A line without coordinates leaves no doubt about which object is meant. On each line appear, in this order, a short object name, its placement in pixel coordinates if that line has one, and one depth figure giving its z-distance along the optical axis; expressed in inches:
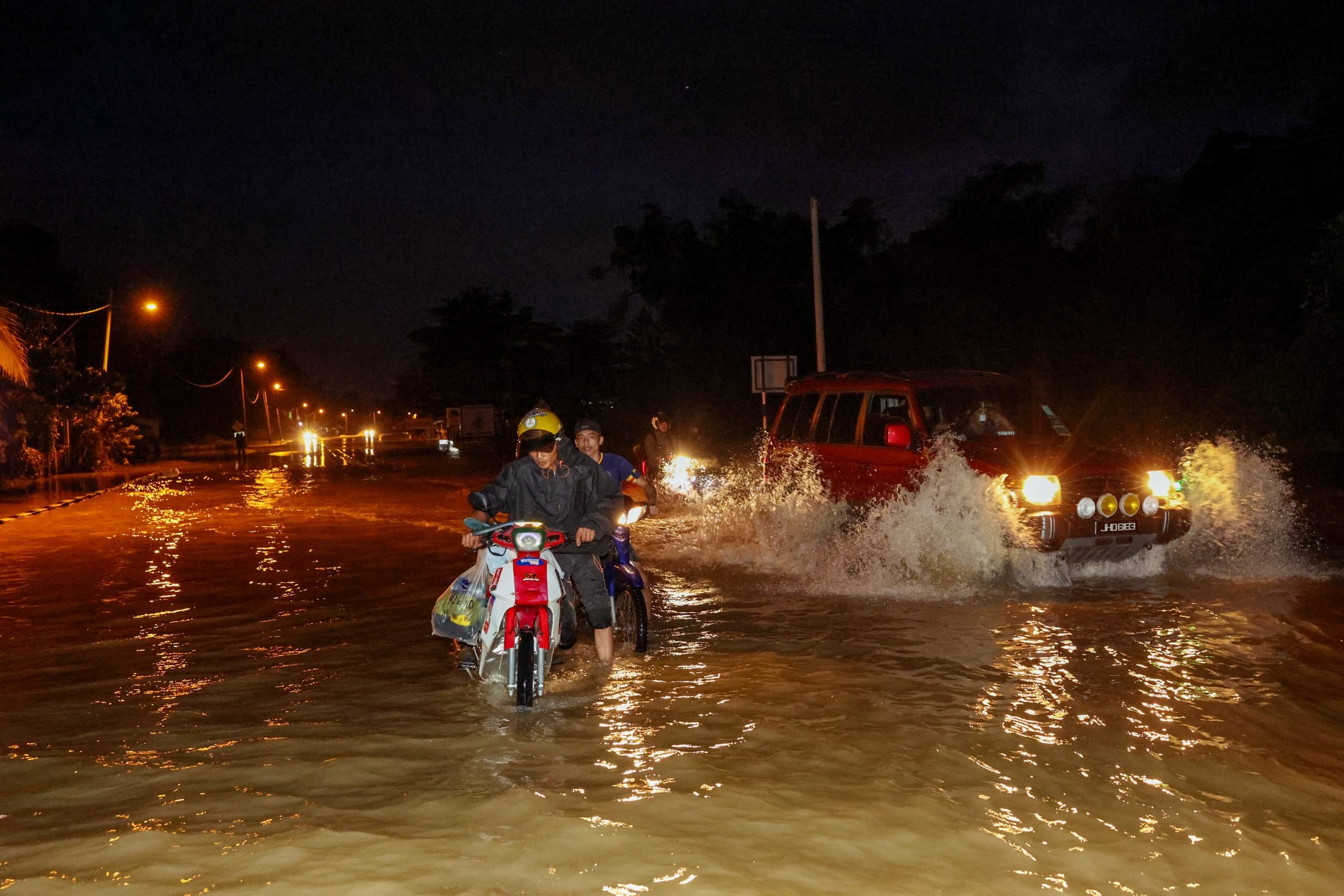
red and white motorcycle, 255.9
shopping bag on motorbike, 278.2
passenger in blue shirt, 320.8
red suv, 414.0
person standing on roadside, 2196.1
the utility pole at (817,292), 909.8
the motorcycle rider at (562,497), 273.3
